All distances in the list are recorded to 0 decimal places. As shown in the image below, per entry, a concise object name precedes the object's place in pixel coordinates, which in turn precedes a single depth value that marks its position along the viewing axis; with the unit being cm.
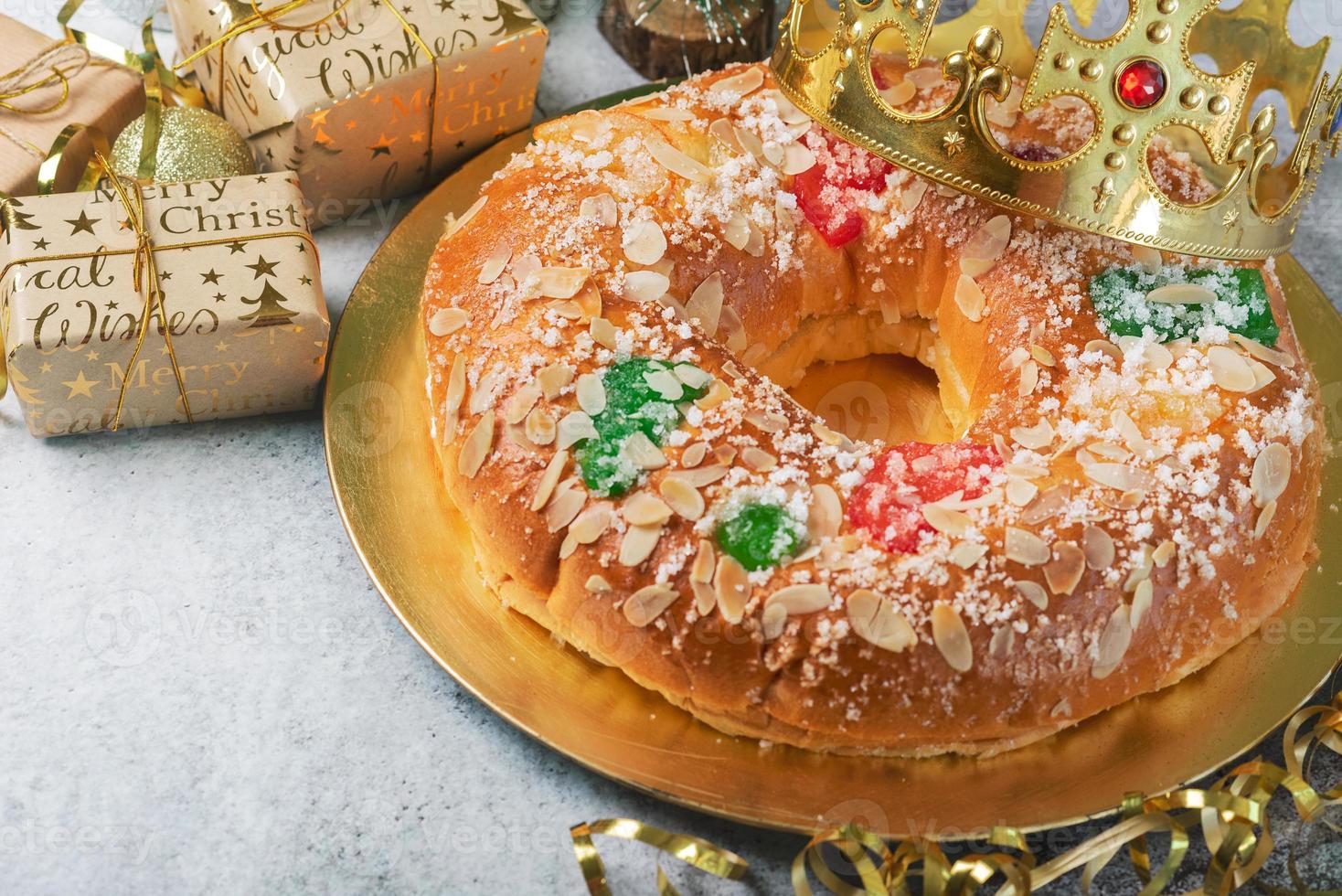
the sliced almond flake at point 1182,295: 71
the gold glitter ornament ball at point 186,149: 79
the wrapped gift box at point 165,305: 72
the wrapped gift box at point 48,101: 80
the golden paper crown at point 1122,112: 67
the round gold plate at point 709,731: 66
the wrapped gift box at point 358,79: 79
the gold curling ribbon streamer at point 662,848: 66
